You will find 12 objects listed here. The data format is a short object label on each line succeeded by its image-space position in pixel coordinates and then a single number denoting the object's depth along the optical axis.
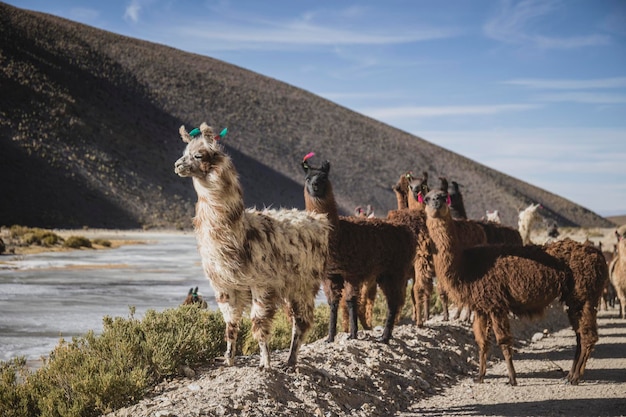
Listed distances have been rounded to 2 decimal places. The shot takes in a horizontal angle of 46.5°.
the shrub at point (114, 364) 7.25
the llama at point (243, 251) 7.17
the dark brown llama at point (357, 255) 9.47
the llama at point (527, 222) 18.44
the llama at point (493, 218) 16.86
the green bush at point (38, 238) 37.78
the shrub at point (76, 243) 37.56
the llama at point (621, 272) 16.11
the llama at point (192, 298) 14.40
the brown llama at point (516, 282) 9.38
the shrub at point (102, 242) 40.44
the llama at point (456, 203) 14.81
